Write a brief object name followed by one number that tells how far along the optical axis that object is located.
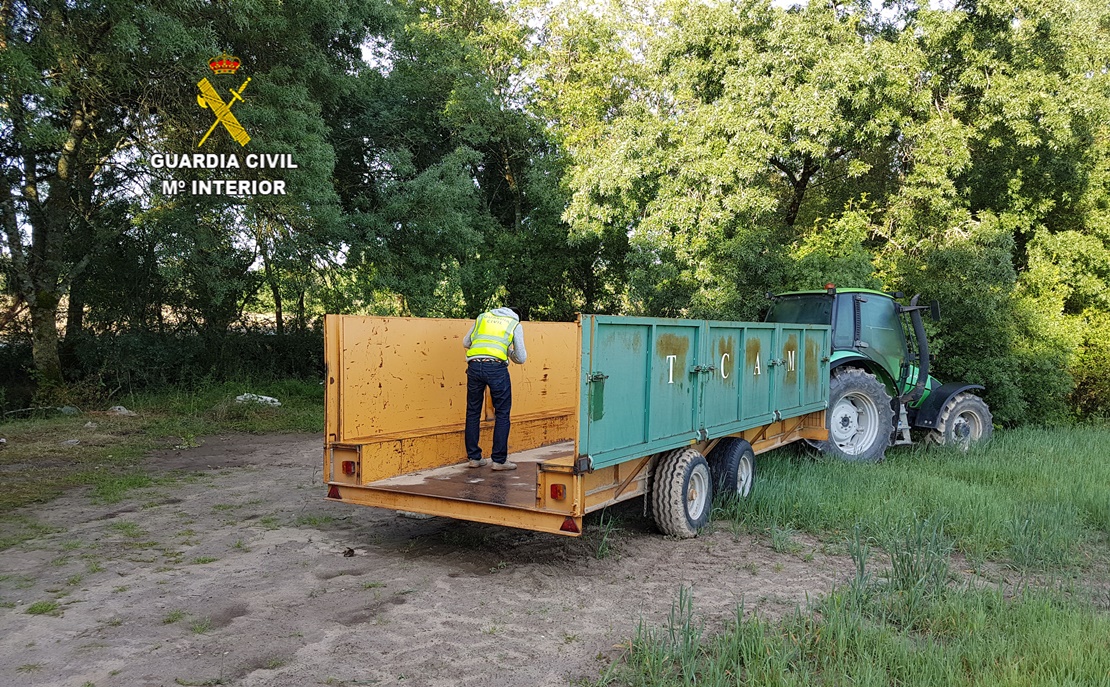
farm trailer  4.84
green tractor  8.86
